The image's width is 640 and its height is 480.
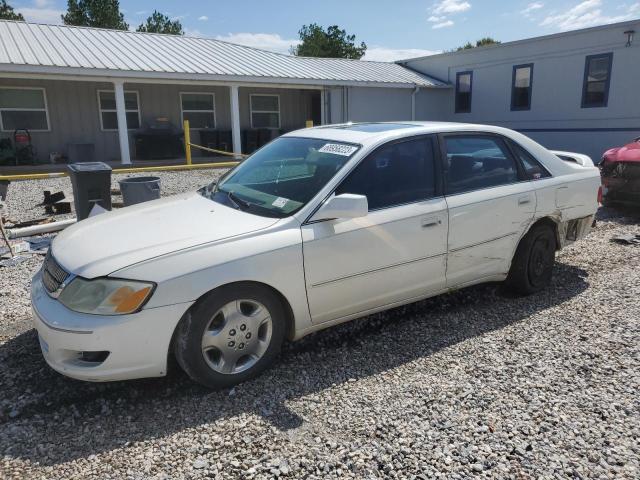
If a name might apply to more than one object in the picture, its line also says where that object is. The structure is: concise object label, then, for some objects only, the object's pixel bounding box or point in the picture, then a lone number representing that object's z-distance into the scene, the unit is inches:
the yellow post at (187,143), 563.2
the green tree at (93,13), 2026.3
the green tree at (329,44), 2078.0
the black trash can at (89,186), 258.4
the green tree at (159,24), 2464.3
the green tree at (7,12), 2057.1
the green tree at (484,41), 2193.7
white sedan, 110.3
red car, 311.9
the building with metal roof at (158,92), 557.9
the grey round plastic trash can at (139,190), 265.1
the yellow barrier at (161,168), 454.7
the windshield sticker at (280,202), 134.1
